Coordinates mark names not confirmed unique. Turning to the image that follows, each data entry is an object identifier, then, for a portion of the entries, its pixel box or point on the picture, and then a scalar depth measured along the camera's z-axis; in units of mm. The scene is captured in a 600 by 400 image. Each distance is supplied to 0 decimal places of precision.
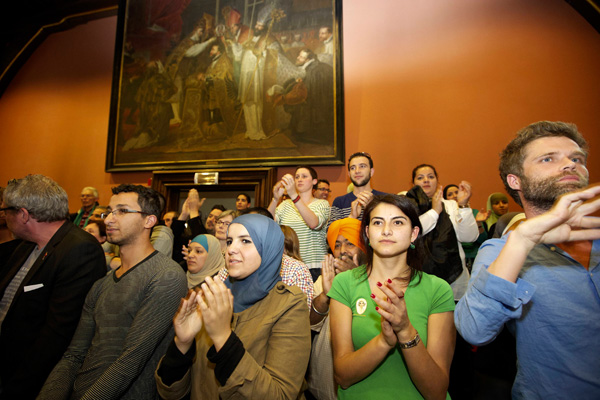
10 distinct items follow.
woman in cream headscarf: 3002
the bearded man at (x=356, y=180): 3298
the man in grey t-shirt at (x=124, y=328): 1712
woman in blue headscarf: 1294
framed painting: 5469
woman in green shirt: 1241
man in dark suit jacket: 1943
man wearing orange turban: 1815
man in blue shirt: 1023
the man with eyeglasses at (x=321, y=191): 4738
